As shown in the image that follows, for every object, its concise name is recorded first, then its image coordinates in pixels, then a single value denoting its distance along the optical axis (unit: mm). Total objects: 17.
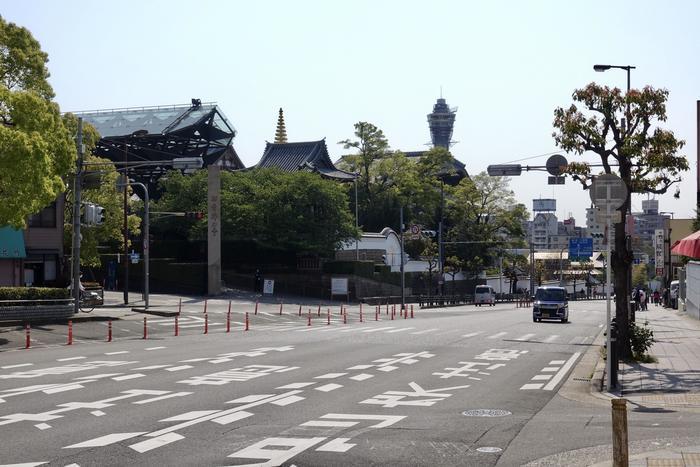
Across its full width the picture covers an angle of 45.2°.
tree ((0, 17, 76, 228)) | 28562
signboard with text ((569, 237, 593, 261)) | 74500
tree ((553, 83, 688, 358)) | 21328
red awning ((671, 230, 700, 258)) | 24395
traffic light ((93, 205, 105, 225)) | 37656
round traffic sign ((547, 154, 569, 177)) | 27672
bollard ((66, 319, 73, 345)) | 28619
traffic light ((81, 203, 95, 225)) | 37719
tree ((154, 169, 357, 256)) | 69625
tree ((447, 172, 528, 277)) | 91500
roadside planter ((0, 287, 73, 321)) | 34344
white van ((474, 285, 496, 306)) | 84000
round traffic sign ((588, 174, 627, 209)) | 16641
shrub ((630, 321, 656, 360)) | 21453
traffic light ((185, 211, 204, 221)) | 53644
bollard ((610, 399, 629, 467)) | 7926
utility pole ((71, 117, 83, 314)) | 36594
